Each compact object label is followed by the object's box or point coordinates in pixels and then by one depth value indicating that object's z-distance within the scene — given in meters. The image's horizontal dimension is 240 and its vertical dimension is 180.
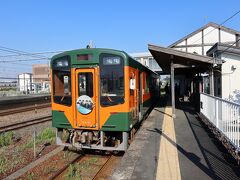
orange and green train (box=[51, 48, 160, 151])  7.00
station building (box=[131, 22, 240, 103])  11.62
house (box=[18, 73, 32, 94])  29.17
